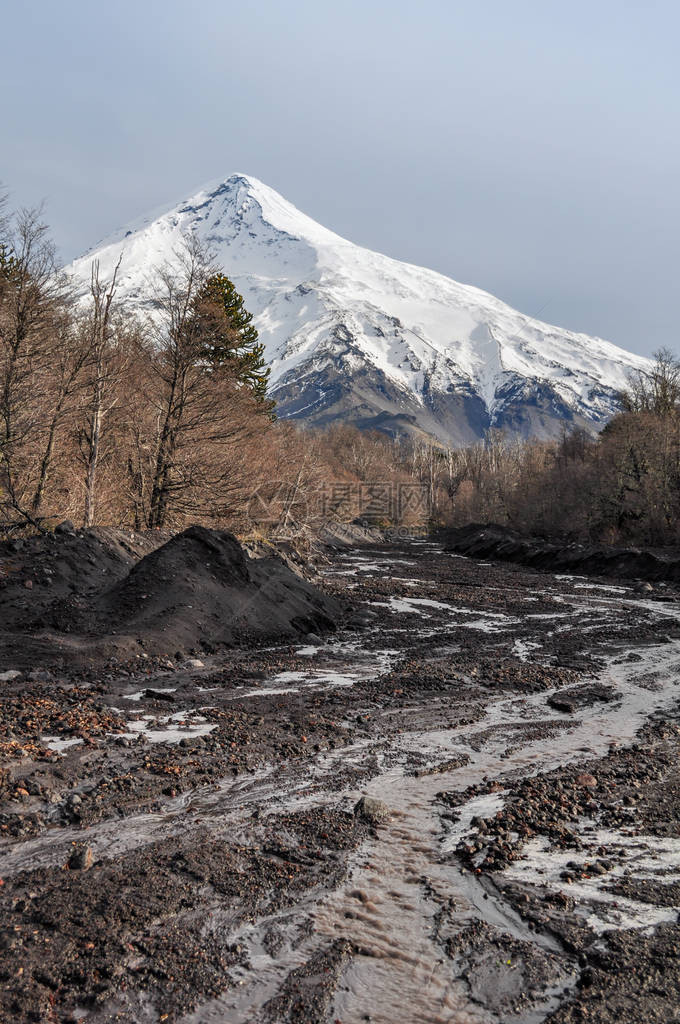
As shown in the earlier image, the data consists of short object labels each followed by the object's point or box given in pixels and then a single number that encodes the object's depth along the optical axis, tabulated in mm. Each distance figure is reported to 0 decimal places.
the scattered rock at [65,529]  15742
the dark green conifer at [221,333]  21859
